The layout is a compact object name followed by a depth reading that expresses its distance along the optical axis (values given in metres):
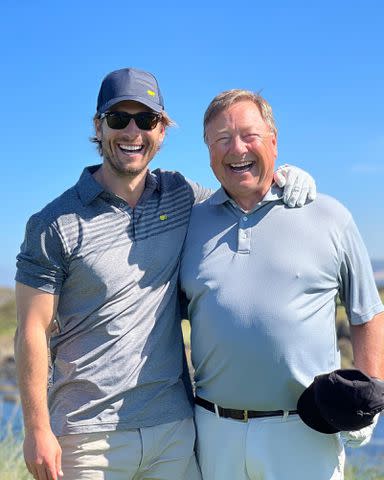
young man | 4.16
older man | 4.10
